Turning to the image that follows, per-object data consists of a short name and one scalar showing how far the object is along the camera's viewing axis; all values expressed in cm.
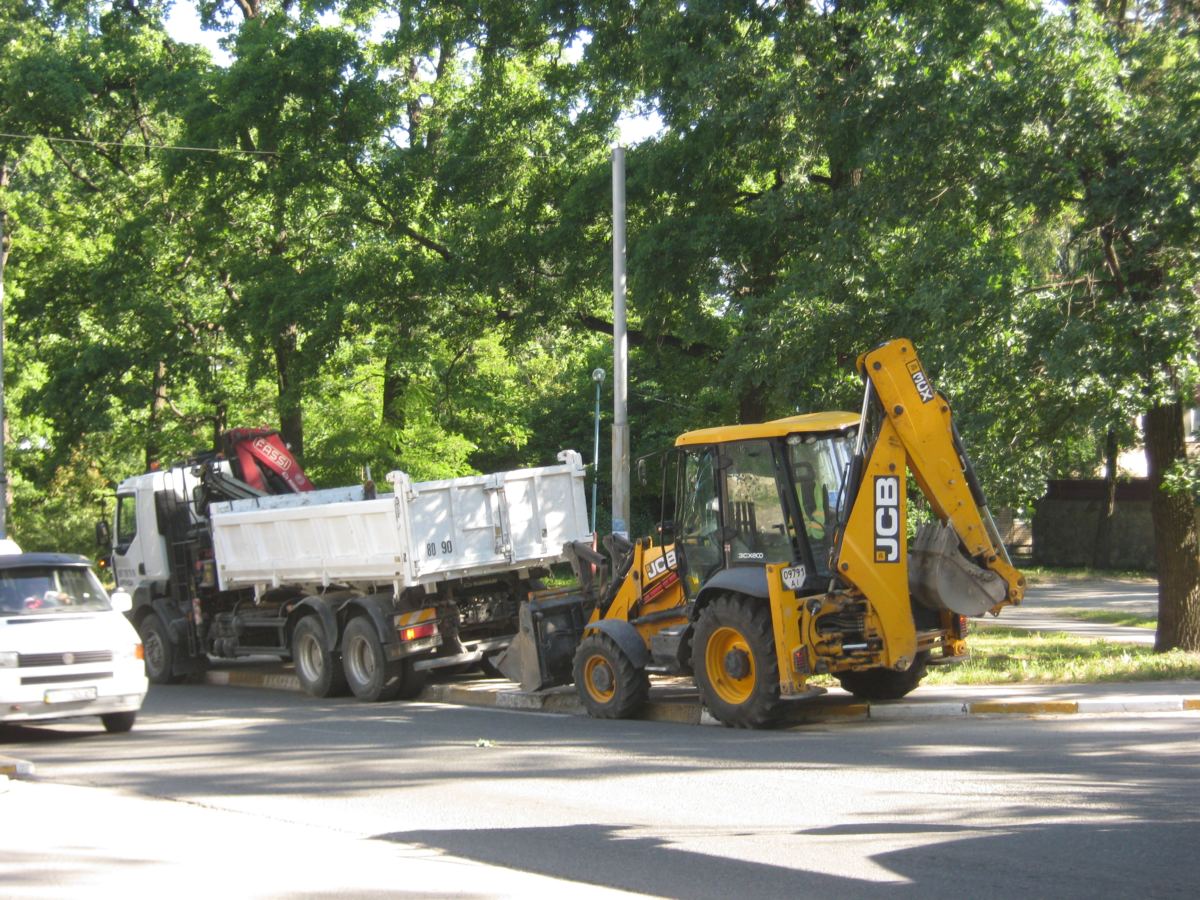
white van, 1302
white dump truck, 1561
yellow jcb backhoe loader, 1194
